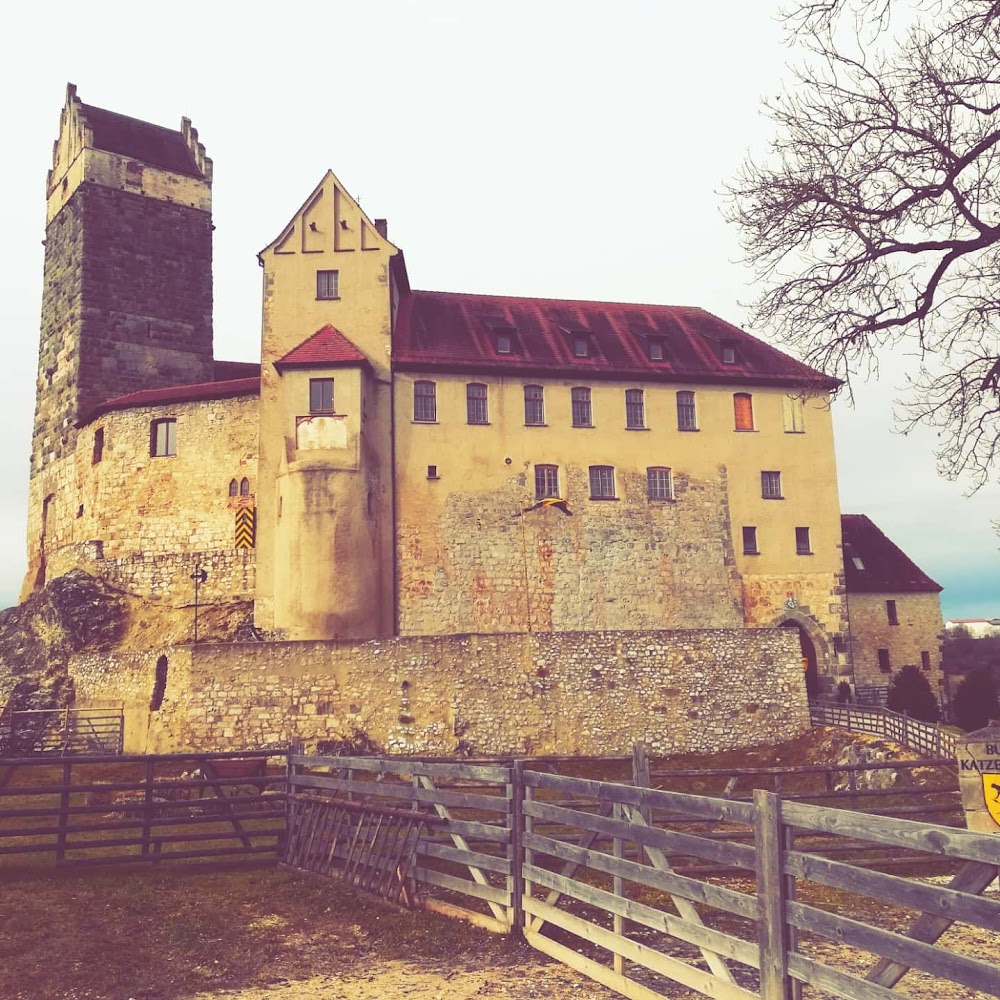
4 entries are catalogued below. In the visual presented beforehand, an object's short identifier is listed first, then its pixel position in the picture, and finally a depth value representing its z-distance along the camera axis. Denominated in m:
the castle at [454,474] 31.12
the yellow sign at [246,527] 32.66
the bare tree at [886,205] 12.24
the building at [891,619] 38.38
